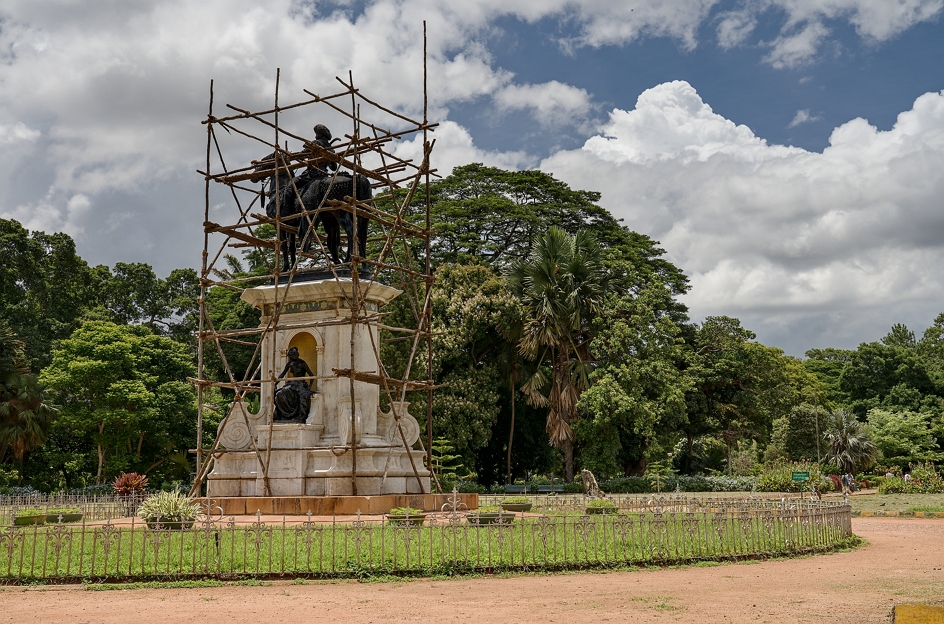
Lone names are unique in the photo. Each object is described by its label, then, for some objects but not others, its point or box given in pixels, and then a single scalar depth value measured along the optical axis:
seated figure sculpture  20.11
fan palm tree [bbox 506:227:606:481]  38.50
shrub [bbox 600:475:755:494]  38.31
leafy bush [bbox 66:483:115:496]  35.16
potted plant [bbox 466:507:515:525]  13.26
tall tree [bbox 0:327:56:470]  34.81
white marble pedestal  19.27
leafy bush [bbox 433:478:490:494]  33.69
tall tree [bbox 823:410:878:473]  45.19
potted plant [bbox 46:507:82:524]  17.03
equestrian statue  21.77
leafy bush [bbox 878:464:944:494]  38.91
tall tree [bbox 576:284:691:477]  37.28
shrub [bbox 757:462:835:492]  35.91
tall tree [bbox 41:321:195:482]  37.09
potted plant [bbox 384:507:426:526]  14.79
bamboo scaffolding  20.19
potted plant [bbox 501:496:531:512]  20.02
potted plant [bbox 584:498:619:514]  18.58
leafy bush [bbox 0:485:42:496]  34.56
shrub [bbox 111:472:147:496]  26.12
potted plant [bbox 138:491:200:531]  14.30
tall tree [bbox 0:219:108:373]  43.62
